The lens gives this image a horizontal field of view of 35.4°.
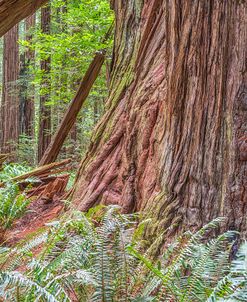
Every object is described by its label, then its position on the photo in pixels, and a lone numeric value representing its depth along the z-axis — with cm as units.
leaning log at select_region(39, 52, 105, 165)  591
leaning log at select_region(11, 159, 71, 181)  561
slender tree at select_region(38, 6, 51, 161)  1015
